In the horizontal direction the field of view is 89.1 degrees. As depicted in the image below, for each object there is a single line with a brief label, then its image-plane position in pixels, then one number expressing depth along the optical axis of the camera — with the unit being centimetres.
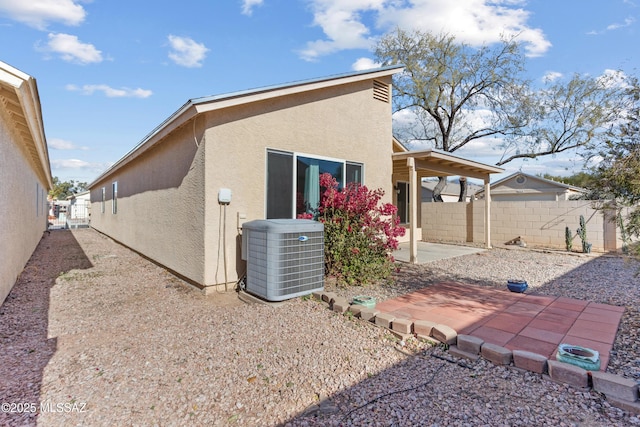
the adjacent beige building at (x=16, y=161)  428
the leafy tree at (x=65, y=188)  5813
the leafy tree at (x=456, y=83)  1953
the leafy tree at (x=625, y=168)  350
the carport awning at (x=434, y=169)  883
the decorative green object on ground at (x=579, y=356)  288
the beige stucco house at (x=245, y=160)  564
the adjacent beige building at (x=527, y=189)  2406
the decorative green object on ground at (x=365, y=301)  464
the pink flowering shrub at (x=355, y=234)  620
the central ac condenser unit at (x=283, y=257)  495
